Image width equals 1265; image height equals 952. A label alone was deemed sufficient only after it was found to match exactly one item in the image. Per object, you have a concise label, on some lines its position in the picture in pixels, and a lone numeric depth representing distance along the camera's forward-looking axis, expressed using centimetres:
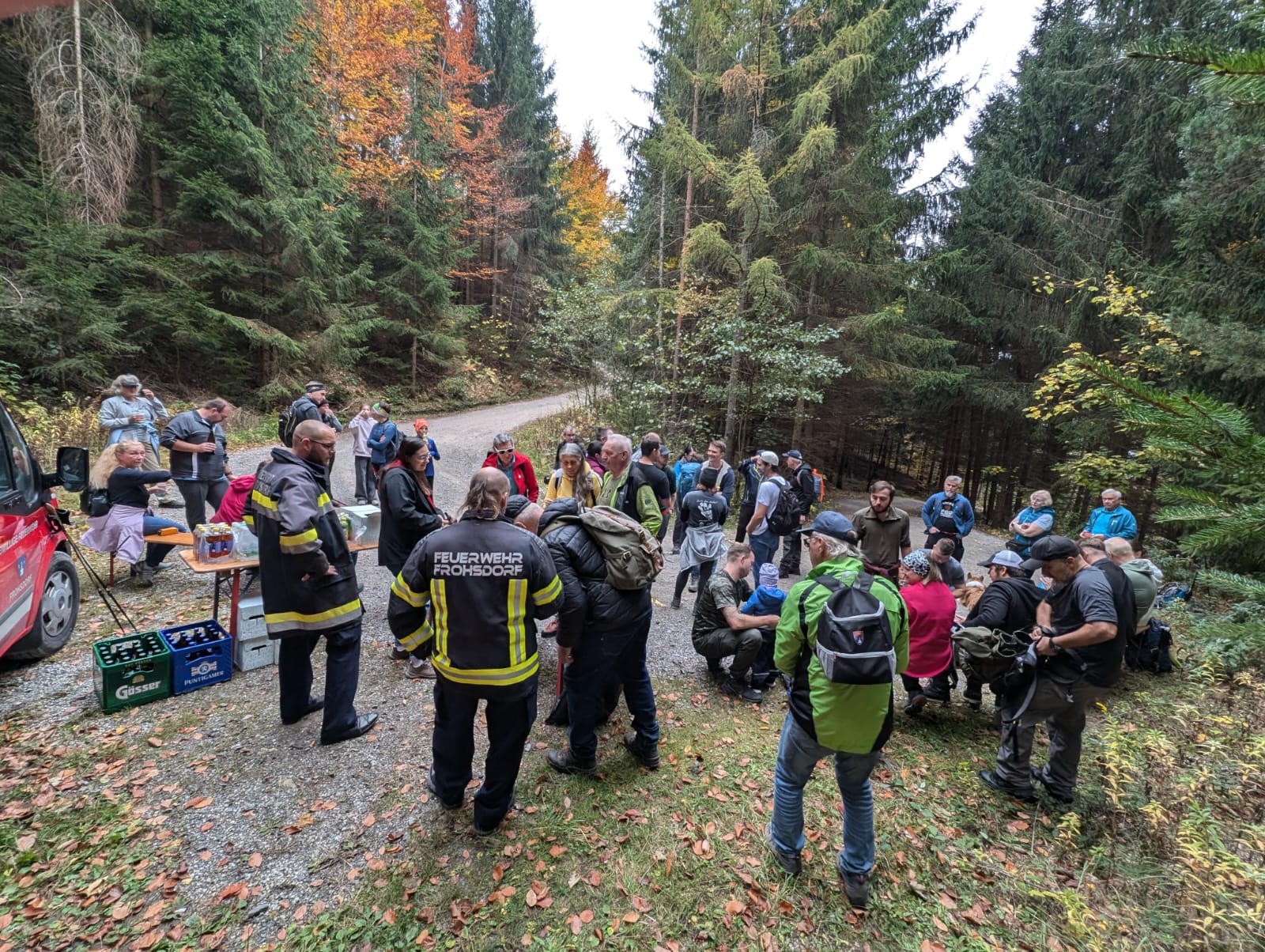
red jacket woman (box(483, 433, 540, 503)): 612
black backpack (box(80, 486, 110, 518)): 543
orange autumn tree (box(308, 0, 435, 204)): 1758
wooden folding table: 433
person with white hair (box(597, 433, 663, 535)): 527
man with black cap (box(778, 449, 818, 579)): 767
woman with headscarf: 471
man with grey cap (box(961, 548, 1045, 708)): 441
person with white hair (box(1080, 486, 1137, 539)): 723
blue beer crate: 431
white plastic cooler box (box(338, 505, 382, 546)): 550
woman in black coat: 452
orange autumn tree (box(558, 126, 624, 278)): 2655
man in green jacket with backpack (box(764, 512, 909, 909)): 274
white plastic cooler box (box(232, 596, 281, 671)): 468
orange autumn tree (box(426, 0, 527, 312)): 2214
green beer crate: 402
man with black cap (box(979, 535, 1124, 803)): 366
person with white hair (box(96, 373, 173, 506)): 634
